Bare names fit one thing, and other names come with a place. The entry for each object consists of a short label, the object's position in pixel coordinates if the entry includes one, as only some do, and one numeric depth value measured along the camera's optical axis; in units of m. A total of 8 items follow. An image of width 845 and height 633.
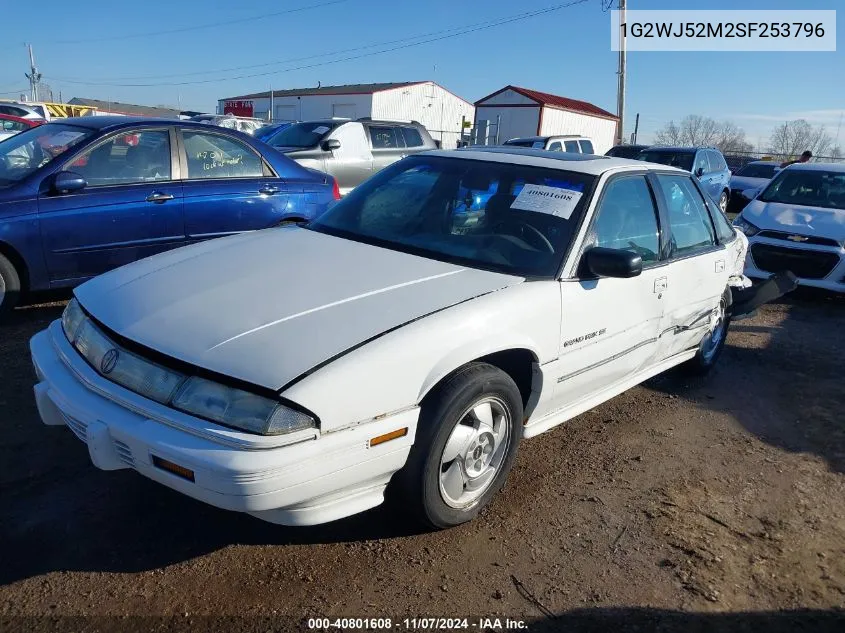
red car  13.97
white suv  14.92
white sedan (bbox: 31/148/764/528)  2.25
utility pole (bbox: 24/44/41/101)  66.11
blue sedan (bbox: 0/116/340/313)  4.87
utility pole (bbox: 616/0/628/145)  25.38
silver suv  10.72
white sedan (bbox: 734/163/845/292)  7.39
